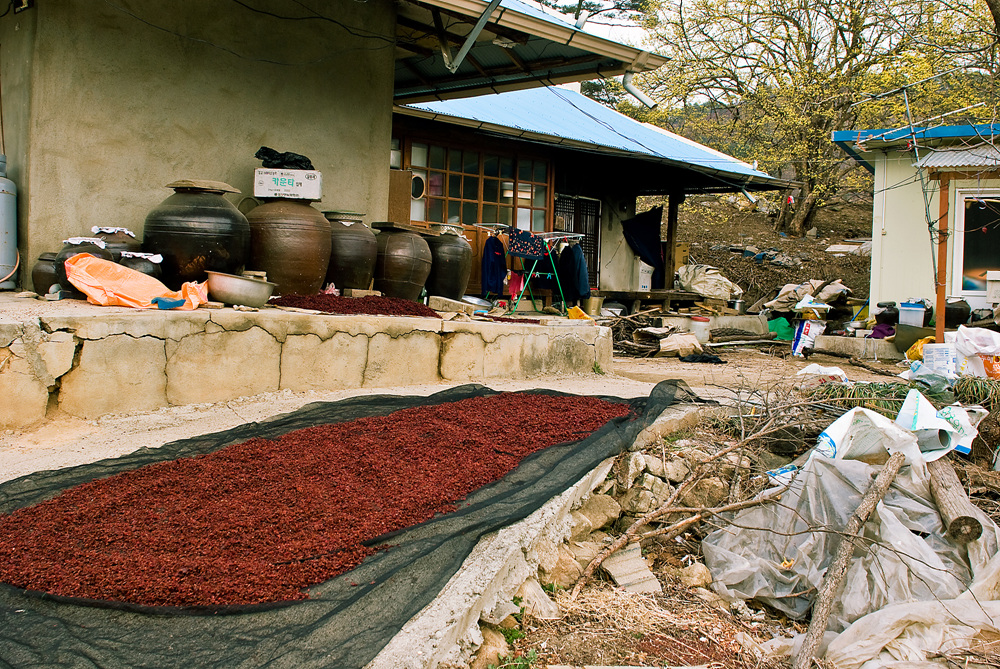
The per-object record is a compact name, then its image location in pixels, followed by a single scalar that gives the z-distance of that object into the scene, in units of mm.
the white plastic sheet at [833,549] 3127
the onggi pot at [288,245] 5672
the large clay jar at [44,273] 4918
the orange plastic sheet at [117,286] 4348
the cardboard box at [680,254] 13297
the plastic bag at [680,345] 9406
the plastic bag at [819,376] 5676
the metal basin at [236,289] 4711
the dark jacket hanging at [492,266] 9117
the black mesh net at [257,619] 1800
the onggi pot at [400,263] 6625
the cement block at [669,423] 4355
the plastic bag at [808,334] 10195
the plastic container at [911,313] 9188
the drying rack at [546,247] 8844
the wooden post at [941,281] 7652
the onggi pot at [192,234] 5047
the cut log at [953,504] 3391
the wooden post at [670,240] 12633
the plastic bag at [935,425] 4176
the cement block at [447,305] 6816
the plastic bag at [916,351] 7688
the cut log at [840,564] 2736
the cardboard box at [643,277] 12969
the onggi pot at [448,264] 7305
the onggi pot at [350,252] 6215
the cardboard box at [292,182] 5945
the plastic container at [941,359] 5688
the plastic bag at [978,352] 5879
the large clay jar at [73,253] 4629
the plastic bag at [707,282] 13031
